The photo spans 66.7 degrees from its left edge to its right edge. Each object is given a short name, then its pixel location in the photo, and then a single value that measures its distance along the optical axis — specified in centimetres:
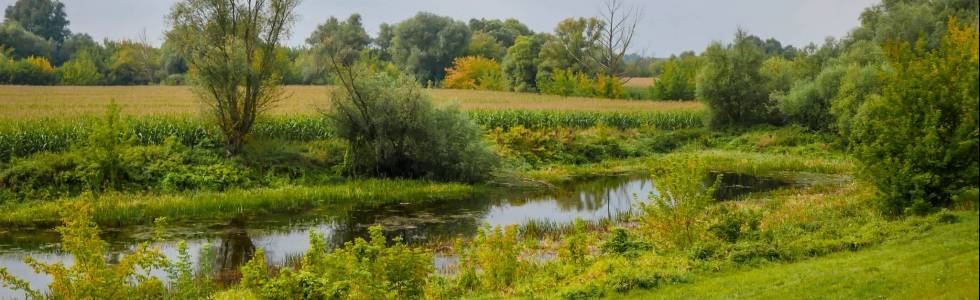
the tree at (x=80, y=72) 6712
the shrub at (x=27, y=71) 6291
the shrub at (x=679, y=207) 1325
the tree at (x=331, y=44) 2666
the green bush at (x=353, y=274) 992
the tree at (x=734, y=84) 4281
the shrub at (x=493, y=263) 1166
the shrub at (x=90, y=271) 1002
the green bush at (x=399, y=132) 2689
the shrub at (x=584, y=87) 6469
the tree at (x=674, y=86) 6341
